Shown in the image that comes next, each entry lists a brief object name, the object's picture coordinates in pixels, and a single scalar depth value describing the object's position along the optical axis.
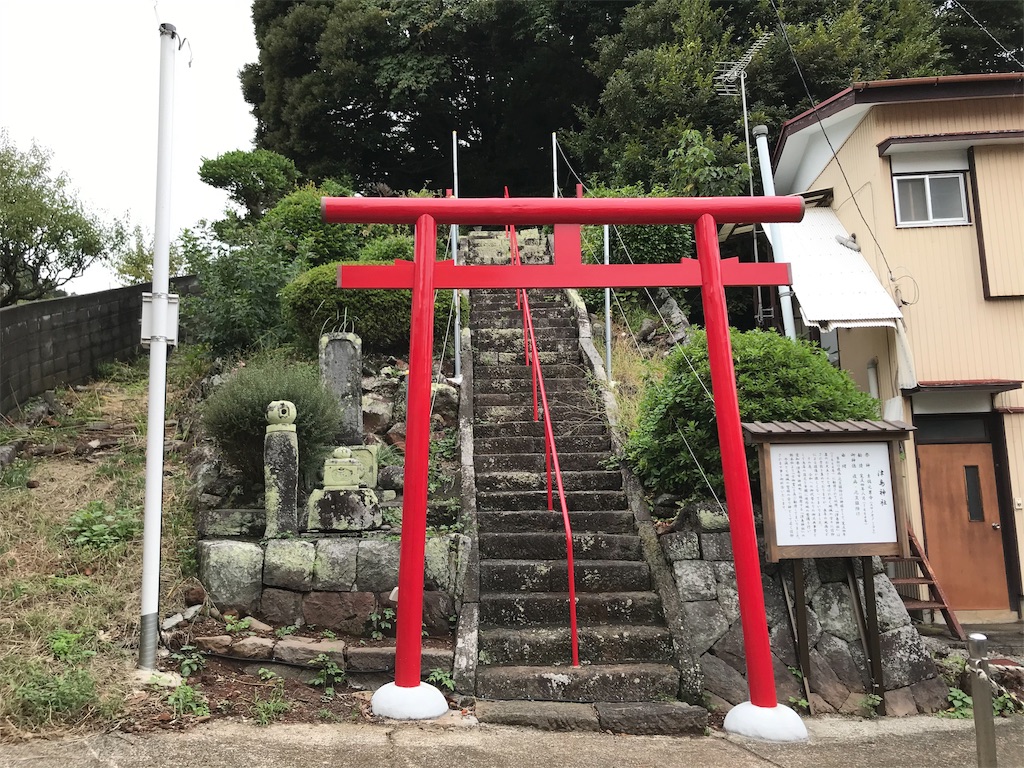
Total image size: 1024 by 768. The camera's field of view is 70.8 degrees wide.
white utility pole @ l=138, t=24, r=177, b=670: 5.19
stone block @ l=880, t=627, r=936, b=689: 5.42
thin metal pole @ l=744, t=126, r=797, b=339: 9.73
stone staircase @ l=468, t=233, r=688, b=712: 5.15
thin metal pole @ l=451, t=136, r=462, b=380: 9.07
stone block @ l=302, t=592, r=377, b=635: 5.75
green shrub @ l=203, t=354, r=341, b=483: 6.42
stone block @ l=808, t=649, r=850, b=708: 5.36
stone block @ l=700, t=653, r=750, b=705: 5.33
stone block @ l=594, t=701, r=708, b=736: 4.78
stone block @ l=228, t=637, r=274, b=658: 5.37
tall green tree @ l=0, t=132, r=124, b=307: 12.30
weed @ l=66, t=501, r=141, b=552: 6.15
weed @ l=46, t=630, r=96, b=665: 4.91
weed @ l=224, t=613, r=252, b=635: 5.58
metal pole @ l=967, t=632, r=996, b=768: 3.28
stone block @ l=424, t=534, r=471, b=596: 5.92
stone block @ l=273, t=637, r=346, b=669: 5.38
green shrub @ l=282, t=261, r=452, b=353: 8.81
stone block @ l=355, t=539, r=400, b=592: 5.84
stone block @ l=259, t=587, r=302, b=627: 5.78
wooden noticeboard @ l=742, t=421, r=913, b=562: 5.45
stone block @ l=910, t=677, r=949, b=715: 5.34
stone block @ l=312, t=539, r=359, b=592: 5.80
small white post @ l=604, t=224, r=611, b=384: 8.79
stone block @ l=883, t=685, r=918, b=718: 5.28
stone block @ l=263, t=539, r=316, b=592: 5.80
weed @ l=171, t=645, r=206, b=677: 5.18
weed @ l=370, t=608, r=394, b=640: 5.71
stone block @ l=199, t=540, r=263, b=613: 5.80
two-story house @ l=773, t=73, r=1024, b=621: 8.85
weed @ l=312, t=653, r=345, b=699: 5.26
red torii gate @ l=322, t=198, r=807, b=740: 4.41
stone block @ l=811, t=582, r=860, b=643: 5.59
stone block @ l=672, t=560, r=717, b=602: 5.73
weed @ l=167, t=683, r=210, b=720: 4.70
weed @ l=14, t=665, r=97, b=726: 4.43
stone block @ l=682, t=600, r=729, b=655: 5.52
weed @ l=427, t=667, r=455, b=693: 5.13
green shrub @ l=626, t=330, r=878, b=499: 6.15
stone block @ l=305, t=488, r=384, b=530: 5.99
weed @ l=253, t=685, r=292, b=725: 4.75
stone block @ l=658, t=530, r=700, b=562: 5.89
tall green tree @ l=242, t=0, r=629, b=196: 19.12
